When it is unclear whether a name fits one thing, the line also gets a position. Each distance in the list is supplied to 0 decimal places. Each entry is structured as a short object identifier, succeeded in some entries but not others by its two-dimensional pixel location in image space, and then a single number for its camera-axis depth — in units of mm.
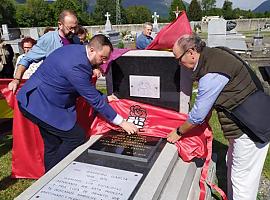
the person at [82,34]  4727
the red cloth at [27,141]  3600
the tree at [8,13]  48375
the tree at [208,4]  74250
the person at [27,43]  4879
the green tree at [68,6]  49938
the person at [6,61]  5693
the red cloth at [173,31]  3250
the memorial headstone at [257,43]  14592
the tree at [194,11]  53938
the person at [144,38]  6965
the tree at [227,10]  52906
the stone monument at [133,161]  2234
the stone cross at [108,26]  19628
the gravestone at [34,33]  19341
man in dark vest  2322
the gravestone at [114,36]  16078
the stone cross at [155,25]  18719
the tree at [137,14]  57594
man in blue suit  2678
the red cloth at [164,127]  2949
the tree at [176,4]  53938
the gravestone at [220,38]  13143
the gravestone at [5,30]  23075
